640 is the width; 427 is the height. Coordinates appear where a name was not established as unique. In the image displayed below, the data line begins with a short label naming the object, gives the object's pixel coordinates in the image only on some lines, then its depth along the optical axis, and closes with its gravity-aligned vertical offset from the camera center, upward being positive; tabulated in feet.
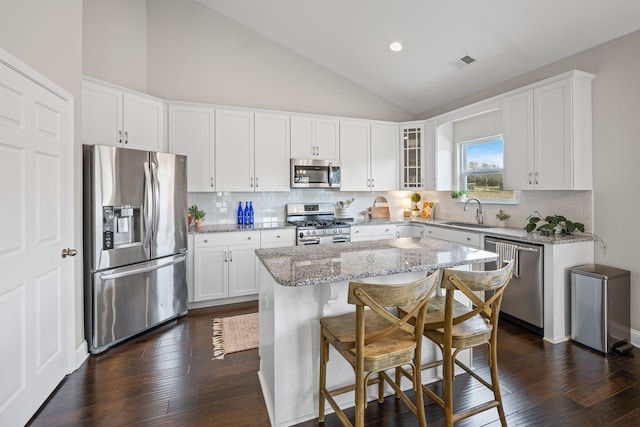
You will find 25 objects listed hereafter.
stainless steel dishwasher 9.84 -2.58
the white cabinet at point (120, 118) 10.19 +3.38
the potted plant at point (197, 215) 13.09 -0.04
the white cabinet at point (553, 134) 10.00 +2.59
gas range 13.98 -0.49
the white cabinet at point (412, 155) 16.71 +3.07
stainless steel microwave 14.82 +1.92
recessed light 12.90 +6.88
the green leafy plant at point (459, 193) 15.46 +0.93
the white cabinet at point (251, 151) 13.65 +2.79
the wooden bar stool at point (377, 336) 4.71 -2.11
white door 5.76 -0.55
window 13.92 +2.05
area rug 9.28 -3.89
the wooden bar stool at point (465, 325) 5.33 -2.13
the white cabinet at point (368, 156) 16.03 +2.97
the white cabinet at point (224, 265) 12.48 -2.06
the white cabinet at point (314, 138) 14.92 +3.65
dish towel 10.42 -1.35
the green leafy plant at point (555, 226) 10.28 -0.47
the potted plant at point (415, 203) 17.88 +0.55
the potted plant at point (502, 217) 13.05 -0.21
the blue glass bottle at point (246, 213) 14.84 +0.01
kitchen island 5.95 -1.93
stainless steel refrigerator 8.94 -0.83
